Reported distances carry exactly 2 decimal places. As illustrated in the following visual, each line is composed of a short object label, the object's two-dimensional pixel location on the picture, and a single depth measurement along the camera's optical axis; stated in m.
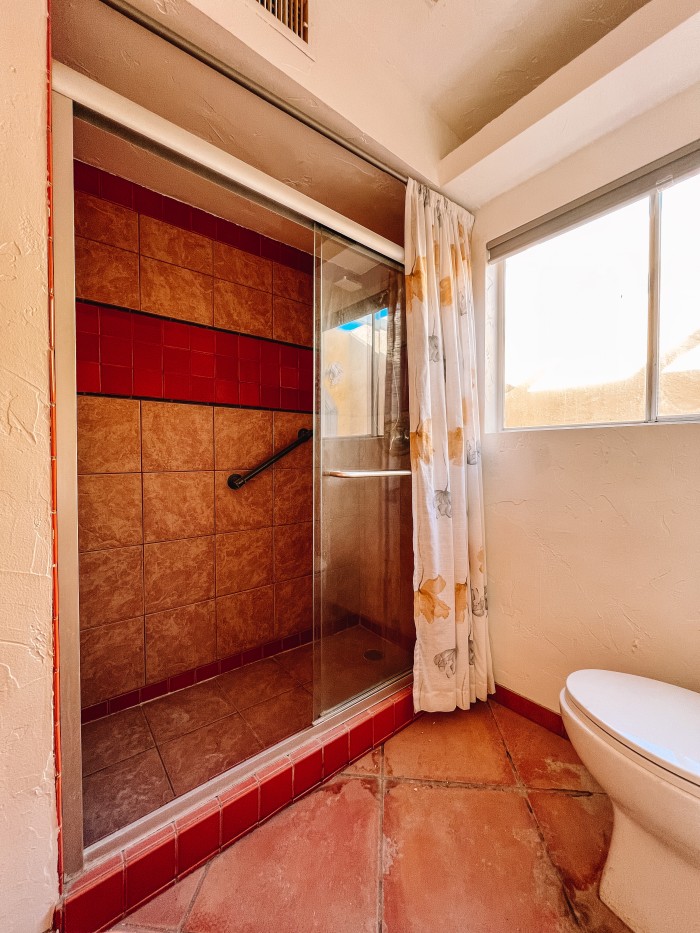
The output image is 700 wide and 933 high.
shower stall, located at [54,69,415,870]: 1.31
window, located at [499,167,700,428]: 1.13
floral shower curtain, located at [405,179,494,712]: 1.38
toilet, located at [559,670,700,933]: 0.72
